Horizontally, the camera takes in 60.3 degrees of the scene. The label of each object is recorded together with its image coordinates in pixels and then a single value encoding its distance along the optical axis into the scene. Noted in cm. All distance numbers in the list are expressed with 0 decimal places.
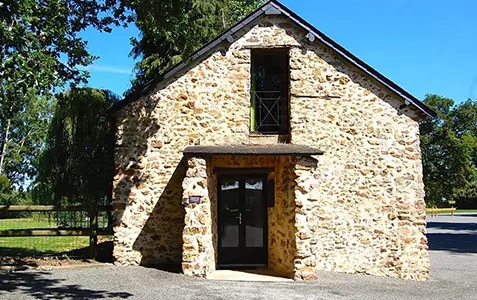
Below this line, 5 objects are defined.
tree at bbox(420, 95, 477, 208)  4103
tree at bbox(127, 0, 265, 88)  971
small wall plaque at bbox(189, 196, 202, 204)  916
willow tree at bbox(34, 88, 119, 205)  1277
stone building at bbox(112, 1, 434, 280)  1038
